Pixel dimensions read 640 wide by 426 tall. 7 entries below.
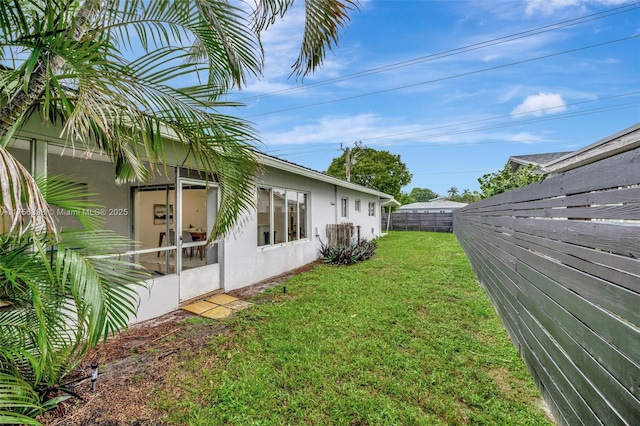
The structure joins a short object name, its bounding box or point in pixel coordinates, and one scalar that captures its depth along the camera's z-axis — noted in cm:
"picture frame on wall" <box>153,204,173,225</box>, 727
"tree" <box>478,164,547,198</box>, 902
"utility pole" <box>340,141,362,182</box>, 2471
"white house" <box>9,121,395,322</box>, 510
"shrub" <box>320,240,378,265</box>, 982
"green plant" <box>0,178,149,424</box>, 179
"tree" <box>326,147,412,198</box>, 3098
